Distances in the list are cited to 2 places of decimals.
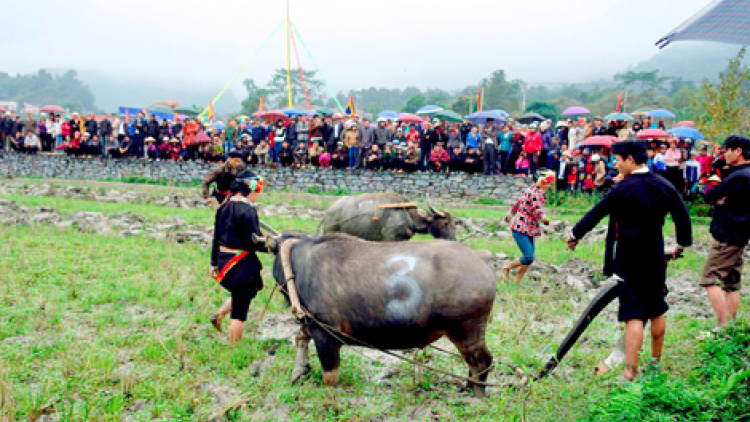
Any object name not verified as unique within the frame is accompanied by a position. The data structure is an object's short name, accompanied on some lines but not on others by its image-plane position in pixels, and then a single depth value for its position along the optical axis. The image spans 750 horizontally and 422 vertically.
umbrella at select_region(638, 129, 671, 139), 14.46
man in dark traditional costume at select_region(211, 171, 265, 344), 5.59
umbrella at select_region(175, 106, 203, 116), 31.00
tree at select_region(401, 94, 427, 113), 44.16
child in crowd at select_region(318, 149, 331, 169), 18.58
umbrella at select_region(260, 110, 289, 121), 21.55
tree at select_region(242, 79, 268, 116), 55.16
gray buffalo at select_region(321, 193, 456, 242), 8.62
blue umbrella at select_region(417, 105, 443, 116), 22.22
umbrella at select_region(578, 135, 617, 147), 14.73
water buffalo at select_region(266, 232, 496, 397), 4.53
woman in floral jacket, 7.92
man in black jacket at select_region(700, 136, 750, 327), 5.75
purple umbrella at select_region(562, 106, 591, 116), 20.52
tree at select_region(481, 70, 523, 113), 56.11
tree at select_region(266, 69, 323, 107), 67.39
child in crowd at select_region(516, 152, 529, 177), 16.73
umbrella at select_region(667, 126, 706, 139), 15.37
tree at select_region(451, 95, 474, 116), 41.34
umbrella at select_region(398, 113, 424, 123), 20.87
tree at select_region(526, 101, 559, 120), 34.01
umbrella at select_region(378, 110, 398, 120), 24.27
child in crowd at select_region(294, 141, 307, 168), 18.95
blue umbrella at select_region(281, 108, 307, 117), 22.80
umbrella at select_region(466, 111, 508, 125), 19.17
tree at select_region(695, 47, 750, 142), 15.98
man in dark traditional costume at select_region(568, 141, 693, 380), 4.67
